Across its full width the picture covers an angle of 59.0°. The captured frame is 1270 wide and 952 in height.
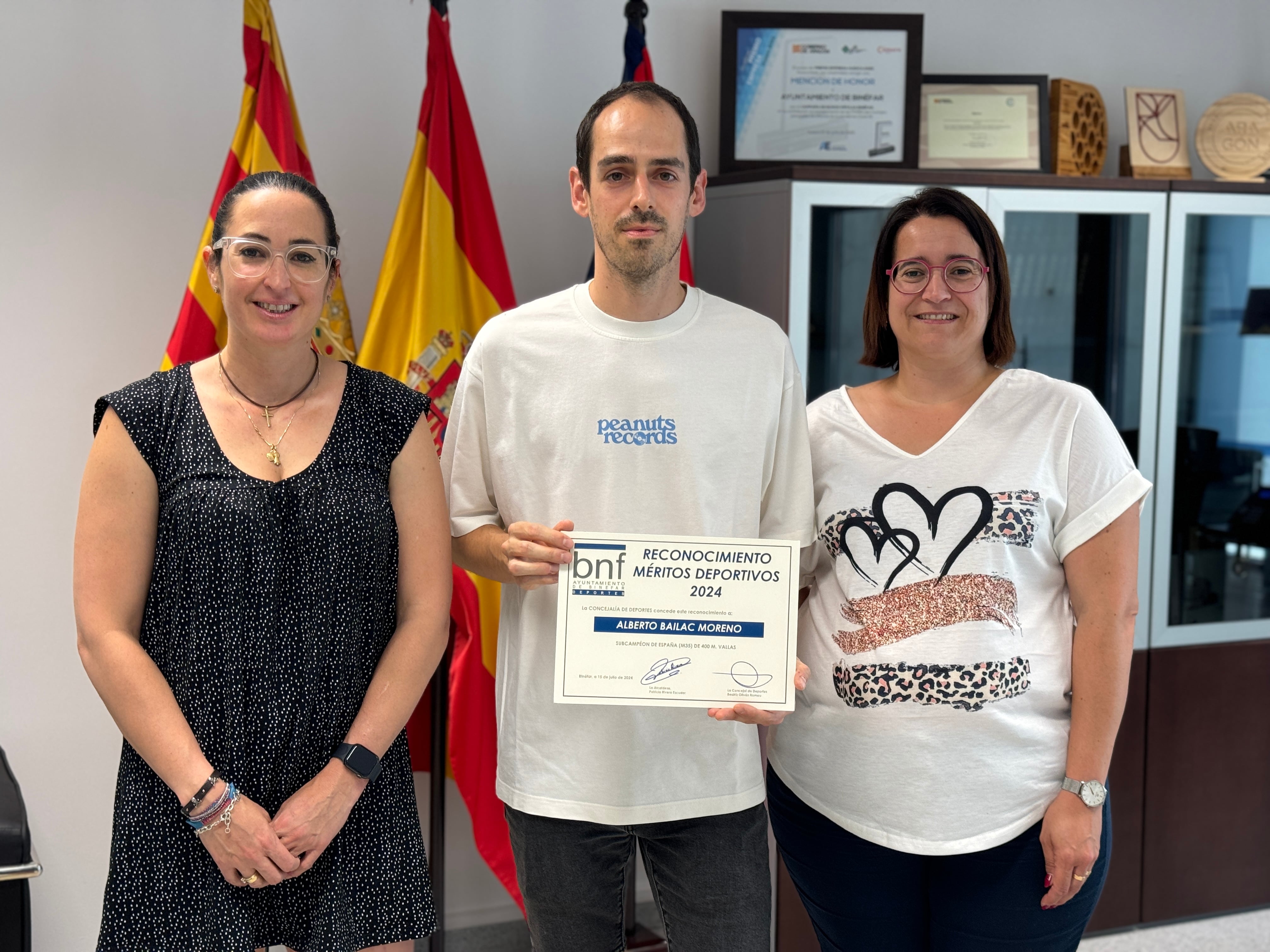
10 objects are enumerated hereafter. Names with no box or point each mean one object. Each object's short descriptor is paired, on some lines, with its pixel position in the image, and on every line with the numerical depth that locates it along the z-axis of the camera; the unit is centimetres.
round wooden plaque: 299
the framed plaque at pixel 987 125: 281
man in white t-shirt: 159
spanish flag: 243
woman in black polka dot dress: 146
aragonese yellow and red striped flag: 229
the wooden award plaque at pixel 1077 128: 287
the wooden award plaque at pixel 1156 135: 296
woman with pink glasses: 159
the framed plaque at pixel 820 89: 275
